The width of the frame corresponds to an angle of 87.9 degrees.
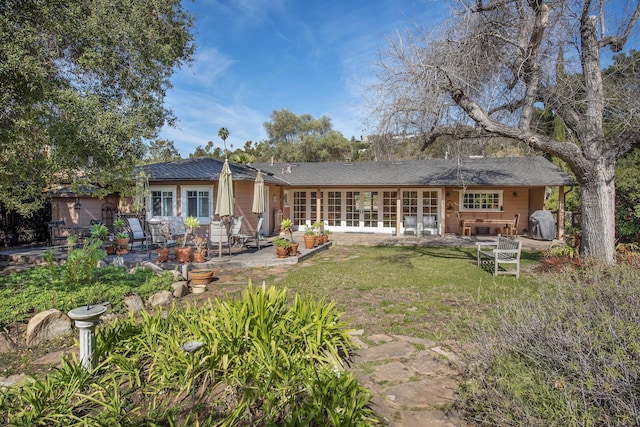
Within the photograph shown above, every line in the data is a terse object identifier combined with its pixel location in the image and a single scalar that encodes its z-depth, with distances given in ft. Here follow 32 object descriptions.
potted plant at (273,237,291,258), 30.94
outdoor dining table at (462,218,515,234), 48.58
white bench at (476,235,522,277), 24.25
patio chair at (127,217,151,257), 33.58
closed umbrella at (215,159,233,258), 30.12
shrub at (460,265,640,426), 6.45
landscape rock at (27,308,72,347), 13.14
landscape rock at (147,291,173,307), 17.80
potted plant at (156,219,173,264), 28.22
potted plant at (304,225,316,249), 38.11
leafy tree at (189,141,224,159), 130.60
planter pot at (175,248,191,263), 28.47
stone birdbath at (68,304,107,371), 9.49
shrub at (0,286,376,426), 7.88
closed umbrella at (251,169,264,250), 36.58
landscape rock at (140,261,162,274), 23.86
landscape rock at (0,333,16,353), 12.52
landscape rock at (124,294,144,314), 16.51
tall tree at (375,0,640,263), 23.16
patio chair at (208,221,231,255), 30.89
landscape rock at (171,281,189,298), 19.67
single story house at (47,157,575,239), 43.57
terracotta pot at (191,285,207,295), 20.84
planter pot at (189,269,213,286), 21.68
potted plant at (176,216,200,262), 28.48
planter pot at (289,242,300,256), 31.81
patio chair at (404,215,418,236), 52.54
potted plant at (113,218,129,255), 31.17
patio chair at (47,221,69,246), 36.11
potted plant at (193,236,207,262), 29.01
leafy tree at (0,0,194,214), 18.35
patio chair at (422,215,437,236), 52.13
